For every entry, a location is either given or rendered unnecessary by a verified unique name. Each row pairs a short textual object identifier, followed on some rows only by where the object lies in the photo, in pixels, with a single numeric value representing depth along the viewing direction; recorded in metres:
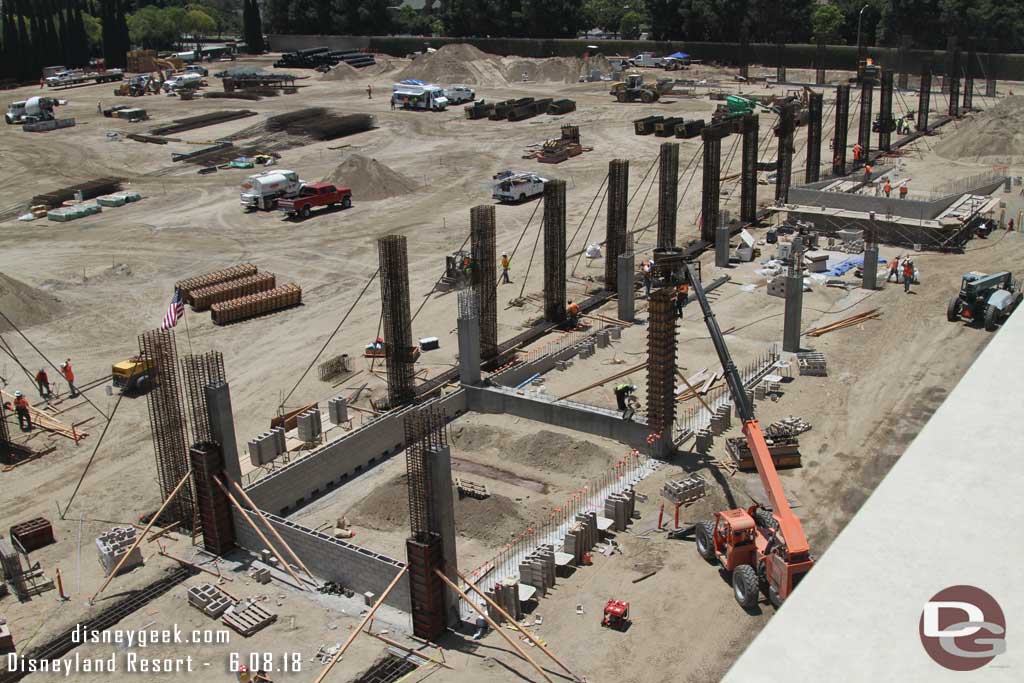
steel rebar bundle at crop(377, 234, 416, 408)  27.78
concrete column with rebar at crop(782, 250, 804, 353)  30.36
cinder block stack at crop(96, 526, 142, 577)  20.89
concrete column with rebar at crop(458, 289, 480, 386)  27.12
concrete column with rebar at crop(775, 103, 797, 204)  46.91
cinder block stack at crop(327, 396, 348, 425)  26.81
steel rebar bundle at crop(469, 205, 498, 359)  30.41
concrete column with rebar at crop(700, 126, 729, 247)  41.75
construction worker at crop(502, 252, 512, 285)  38.22
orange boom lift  18.25
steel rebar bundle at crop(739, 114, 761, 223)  44.28
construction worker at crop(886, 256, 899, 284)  37.63
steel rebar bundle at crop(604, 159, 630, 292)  35.69
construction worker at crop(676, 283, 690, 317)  32.16
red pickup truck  48.78
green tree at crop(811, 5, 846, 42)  99.69
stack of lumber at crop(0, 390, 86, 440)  27.59
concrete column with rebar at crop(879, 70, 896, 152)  58.81
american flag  28.98
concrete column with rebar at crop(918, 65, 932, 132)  63.19
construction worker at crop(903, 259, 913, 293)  36.41
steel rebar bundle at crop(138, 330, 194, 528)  22.89
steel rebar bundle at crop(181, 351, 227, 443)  22.08
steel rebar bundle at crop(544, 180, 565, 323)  32.97
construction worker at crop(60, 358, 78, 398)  30.27
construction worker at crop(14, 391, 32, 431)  27.88
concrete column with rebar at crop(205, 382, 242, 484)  21.38
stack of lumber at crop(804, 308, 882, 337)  32.88
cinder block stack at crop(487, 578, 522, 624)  18.59
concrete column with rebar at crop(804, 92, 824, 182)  49.19
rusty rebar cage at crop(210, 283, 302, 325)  35.34
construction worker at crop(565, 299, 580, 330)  33.74
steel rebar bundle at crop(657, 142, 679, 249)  38.22
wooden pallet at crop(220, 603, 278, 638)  18.73
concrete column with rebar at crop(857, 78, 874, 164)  56.09
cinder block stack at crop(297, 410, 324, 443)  25.89
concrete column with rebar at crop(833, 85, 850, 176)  52.78
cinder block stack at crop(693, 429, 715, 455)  24.91
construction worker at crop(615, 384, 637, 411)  26.41
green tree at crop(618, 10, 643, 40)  118.85
